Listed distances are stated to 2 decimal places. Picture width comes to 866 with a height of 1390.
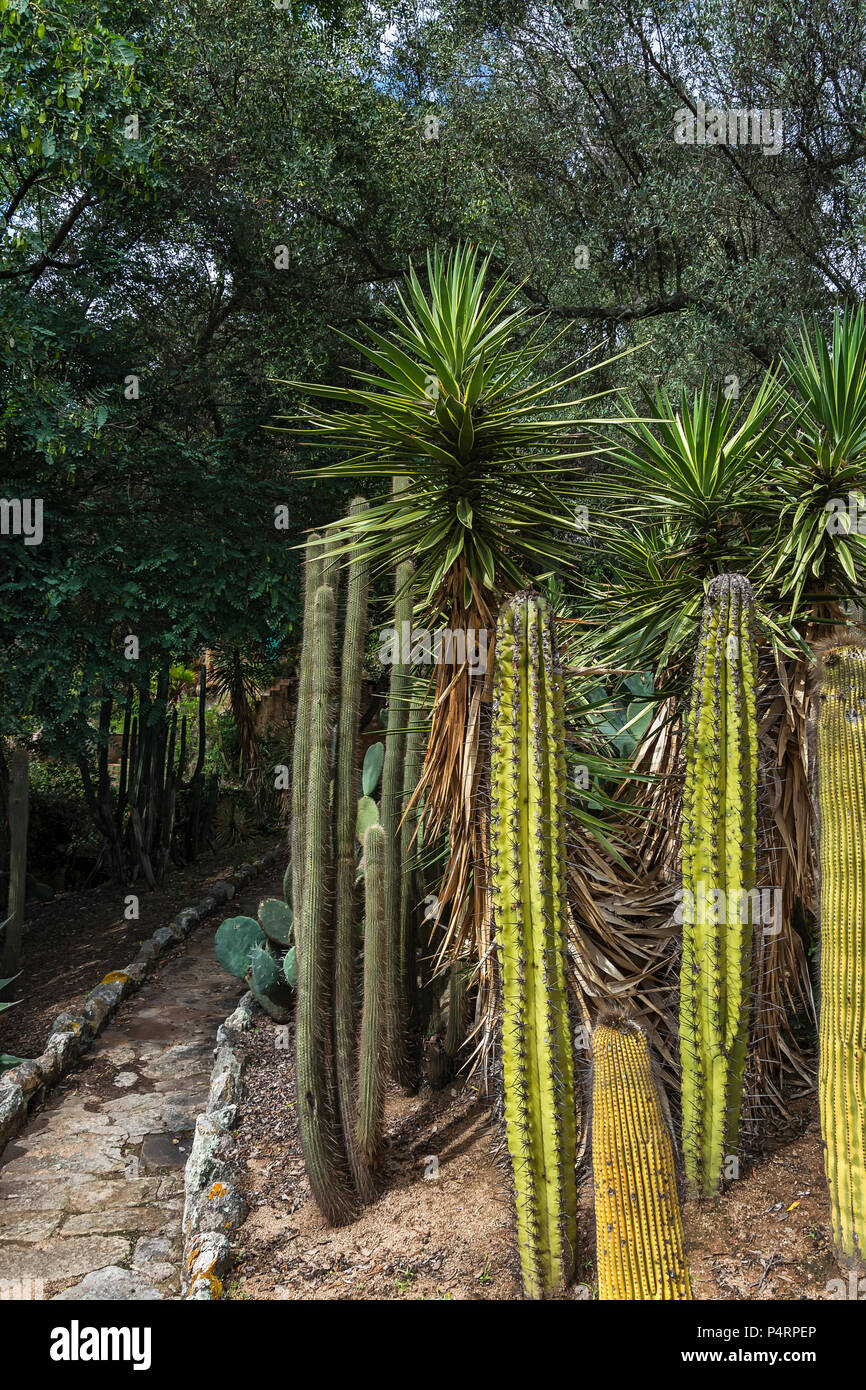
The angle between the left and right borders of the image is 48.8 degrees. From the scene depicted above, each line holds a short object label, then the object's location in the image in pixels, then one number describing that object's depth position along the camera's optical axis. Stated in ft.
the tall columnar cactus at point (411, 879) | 14.03
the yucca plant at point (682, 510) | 12.42
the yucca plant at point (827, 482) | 11.44
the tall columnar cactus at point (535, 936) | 8.96
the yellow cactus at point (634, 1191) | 7.70
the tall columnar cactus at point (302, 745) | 13.00
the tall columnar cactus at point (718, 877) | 9.87
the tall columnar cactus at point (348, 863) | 12.27
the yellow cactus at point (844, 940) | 8.93
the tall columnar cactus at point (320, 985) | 11.79
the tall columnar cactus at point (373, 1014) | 11.89
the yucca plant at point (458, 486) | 10.73
